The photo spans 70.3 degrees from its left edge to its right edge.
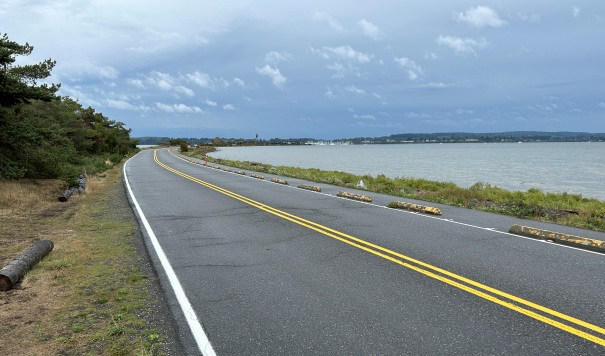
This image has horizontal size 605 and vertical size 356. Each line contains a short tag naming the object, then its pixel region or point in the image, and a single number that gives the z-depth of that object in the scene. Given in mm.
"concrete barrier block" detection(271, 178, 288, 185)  23078
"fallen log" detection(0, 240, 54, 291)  6512
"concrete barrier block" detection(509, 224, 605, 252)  8242
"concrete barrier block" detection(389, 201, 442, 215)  12710
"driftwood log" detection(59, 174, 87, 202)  17031
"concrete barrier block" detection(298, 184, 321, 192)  19461
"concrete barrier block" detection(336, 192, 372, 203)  15872
